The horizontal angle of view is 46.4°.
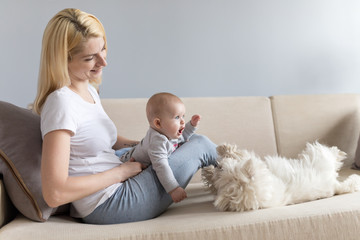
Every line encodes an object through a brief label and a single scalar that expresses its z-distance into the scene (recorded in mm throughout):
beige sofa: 1271
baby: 1445
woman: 1304
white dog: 1379
